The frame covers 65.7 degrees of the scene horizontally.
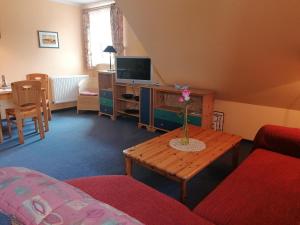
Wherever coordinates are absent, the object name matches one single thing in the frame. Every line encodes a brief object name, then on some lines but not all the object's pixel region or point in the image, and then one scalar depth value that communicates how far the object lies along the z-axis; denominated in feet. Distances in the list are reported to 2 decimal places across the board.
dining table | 11.00
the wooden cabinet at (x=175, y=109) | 11.30
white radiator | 16.49
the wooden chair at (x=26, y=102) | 10.77
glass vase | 7.50
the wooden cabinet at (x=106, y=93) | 15.35
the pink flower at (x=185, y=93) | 7.07
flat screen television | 13.17
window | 16.44
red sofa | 3.96
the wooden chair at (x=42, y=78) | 14.28
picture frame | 15.77
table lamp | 14.49
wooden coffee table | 5.94
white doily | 7.18
